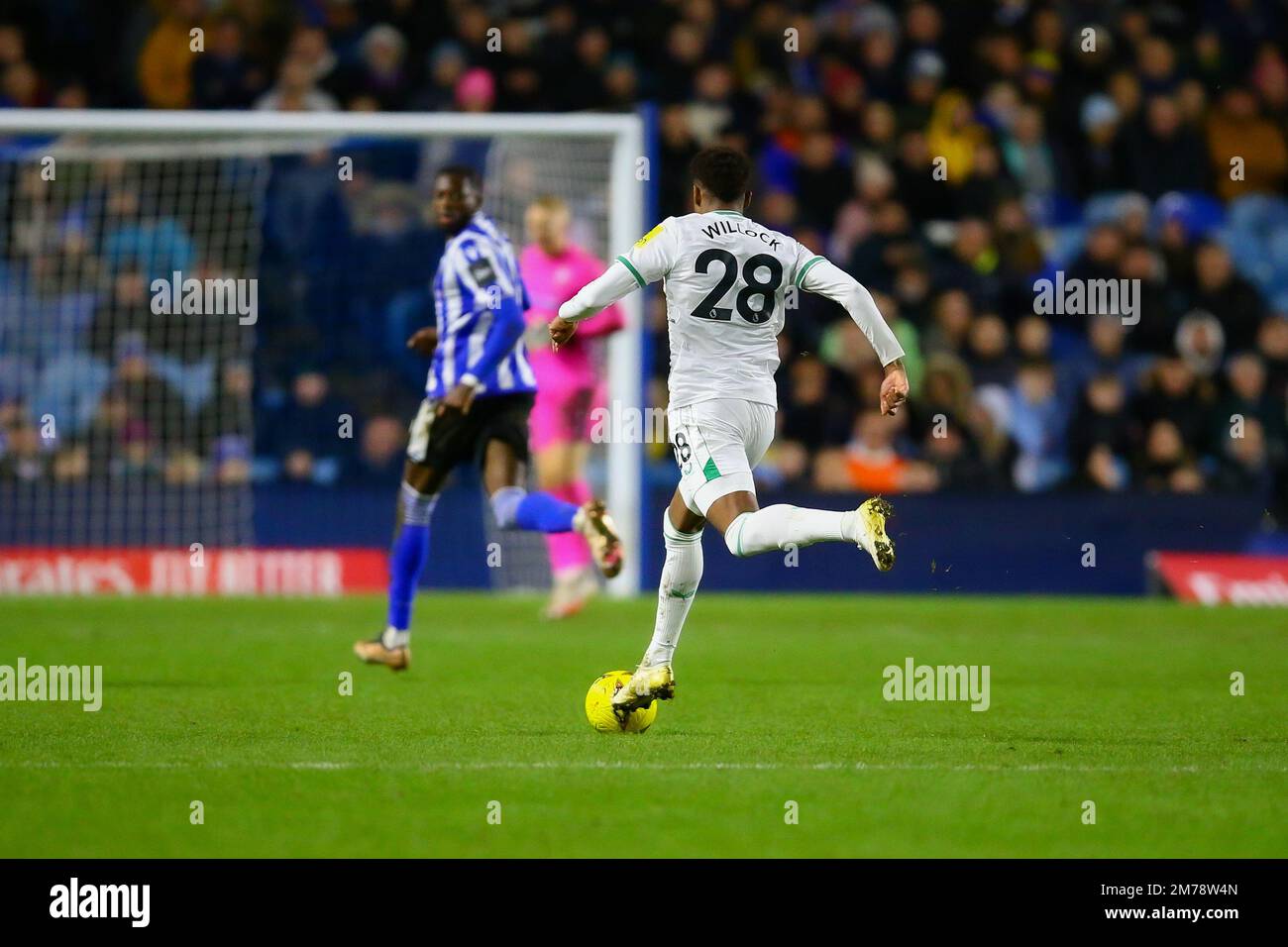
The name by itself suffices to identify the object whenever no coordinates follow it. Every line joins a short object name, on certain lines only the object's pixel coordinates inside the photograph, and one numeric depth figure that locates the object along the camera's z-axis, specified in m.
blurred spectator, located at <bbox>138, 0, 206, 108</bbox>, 17.19
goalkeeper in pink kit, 12.51
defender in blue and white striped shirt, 9.12
